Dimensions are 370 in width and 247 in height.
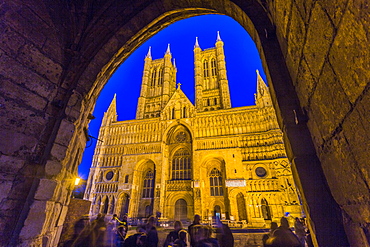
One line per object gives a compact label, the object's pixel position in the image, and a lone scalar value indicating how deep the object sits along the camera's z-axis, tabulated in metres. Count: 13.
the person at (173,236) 3.69
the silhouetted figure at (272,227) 3.96
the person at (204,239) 3.07
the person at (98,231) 2.54
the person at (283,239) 2.74
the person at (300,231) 5.33
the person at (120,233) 4.44
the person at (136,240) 3.35
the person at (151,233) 3.68
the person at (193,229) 3.21
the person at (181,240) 3.35
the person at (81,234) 2.48
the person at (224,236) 3.63
